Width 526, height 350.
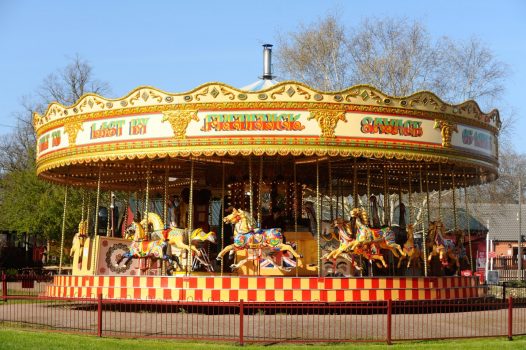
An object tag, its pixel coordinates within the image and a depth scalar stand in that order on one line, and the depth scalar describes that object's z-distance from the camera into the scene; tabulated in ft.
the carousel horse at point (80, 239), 77.36
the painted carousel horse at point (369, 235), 67.10
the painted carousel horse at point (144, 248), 69.00
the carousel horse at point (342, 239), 67.10
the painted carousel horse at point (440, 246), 73.41
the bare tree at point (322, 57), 126.21
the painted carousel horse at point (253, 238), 65.92
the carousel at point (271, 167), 64.49
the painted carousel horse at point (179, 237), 68.69
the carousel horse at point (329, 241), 70.28
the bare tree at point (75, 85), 154.81
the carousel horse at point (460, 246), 77.40
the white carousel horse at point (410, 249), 72.36
